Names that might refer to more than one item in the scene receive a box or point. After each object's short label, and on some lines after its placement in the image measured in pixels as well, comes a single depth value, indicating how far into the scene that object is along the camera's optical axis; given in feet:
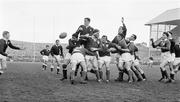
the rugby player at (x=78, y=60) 36.91
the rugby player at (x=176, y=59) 46.60
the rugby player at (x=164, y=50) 41.42
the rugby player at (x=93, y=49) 39.45
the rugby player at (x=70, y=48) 38.11
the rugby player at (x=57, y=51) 62.08
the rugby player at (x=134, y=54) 43.32
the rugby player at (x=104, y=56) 41.22
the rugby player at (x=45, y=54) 76.97
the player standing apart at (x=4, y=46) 42.52
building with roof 162.30
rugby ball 41.71
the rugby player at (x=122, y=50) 41.27
